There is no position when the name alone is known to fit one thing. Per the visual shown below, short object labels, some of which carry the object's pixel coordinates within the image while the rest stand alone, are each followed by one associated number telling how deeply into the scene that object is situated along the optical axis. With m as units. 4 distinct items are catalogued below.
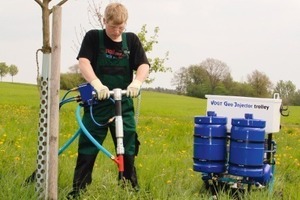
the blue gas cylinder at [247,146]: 4.54
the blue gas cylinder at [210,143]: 4.67
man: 4.20
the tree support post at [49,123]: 3.62
